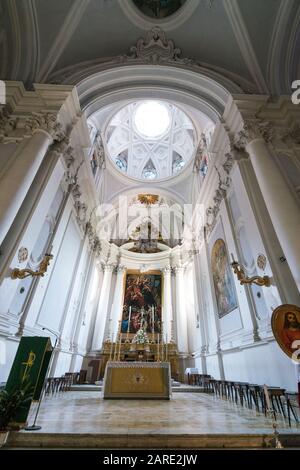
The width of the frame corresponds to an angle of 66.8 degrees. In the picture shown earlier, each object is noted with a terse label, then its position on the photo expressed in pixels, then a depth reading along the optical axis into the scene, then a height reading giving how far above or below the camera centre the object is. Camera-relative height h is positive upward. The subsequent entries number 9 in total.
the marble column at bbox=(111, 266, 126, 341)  14.09 +4.45
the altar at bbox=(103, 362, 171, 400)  6.33 +0.09
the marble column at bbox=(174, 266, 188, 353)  13.43 +3.85
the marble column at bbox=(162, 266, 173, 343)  14.00 +4.45
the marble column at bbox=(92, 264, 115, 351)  13.00 +3.75
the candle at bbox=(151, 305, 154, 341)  14.14 +3.56
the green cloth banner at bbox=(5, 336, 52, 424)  3.39 +0.19
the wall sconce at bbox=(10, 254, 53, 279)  4.95 +1.98
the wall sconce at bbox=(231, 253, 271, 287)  5.00 +2.02
